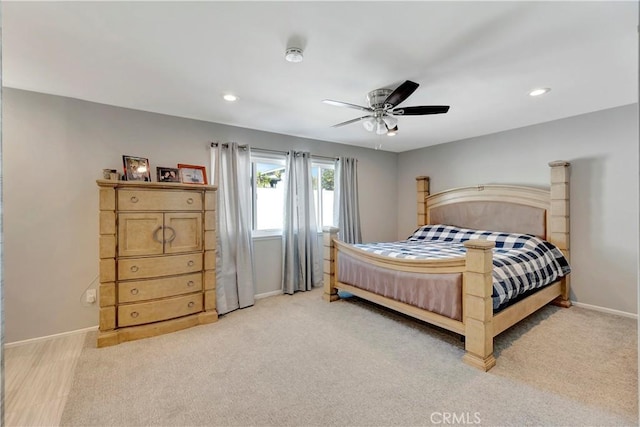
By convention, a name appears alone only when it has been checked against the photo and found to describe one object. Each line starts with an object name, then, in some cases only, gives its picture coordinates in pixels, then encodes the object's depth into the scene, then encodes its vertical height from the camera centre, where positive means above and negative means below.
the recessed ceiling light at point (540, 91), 2.56 +1.10
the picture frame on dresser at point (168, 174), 2.98 +0.40
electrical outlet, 2.82 -0.83
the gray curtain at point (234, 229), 3.42 -0.22
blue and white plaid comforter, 2.43 -0.45
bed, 2.19 -0.48
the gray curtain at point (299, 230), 3.95 -0.26
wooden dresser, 2.54 -0.45
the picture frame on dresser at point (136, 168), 2.82 +0.44
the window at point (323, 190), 4.49 +0.35
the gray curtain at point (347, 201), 4.50 +0.17
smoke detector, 1.86 +1.04
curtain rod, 3.42 +0.82
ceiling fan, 2.19 +0.85
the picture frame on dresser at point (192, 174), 3.12 +0.43
